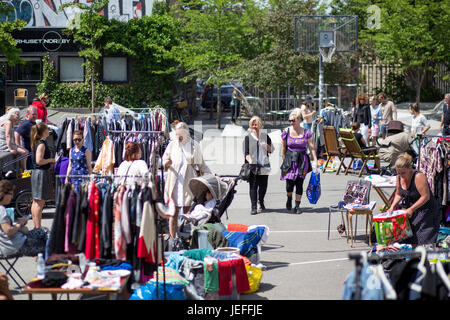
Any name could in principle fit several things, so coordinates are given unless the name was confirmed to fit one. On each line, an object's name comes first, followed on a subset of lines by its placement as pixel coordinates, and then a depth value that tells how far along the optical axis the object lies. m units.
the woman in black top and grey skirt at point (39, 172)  10.97
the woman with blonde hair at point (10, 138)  14.08
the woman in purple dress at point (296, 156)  13.26
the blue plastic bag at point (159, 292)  7.03
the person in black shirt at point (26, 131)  14.62
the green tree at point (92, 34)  32.28
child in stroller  9.82
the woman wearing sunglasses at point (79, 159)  11.24
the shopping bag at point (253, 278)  8.24
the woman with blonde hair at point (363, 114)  20.92
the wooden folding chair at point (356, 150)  18.02
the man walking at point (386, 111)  22.14
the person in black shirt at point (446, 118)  20.19
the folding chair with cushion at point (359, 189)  11.10
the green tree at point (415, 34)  30.81
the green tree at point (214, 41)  31.94
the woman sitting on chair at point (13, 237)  8.15
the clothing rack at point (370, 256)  5.11
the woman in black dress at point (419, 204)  9.21
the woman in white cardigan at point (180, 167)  10.69
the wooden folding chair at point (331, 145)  19.08
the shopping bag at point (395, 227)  9.18
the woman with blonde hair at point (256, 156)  13.20
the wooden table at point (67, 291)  6.38
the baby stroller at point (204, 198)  9.80
